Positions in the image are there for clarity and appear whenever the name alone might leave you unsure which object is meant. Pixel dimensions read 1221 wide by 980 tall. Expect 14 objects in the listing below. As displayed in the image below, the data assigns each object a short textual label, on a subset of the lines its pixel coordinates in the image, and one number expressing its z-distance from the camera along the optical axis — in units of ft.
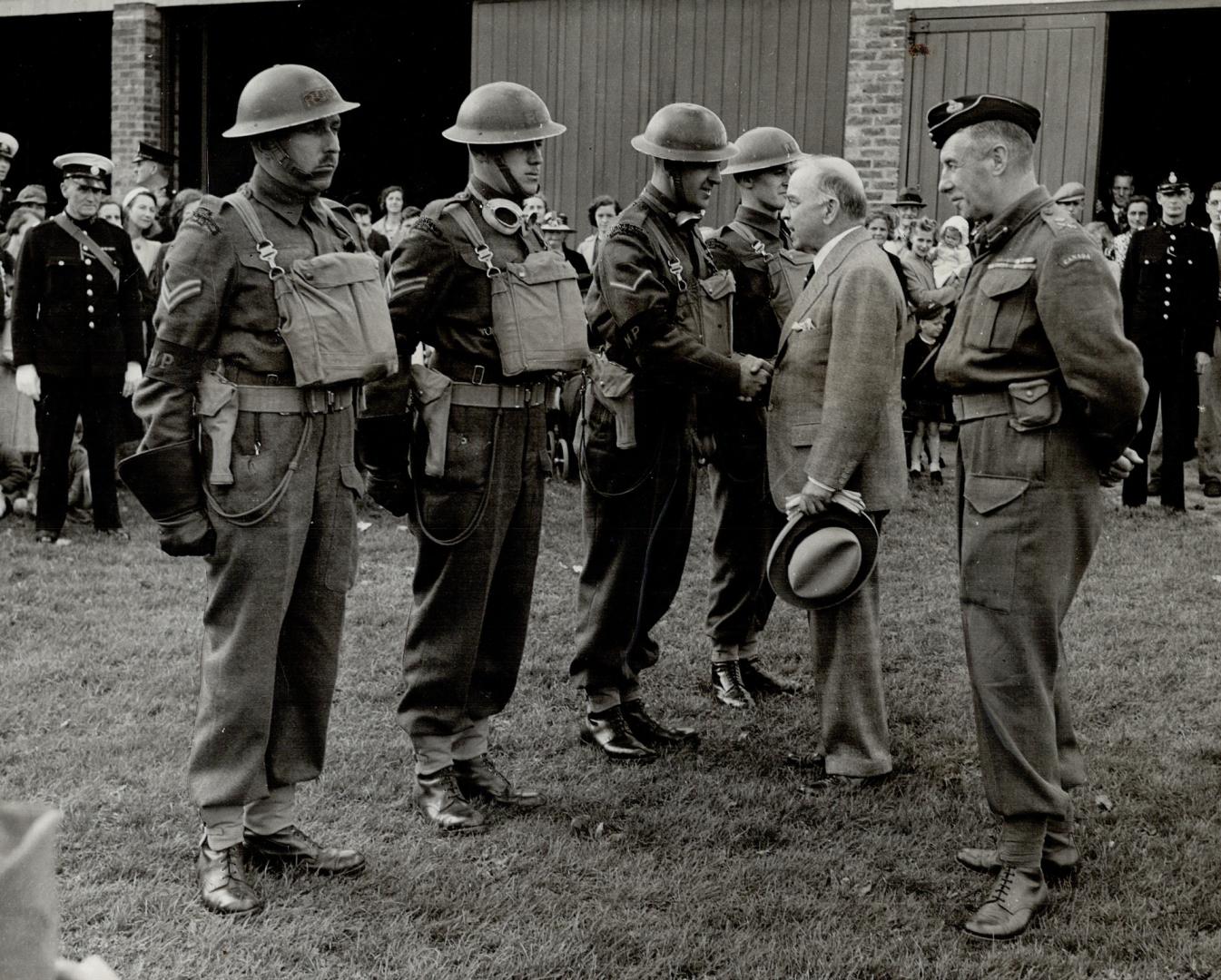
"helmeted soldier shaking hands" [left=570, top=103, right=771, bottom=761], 16.90
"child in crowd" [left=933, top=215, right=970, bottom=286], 38.06
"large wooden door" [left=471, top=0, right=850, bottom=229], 42.32
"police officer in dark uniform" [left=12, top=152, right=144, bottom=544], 28.55
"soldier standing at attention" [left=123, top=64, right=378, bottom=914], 12.54
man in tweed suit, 15.30
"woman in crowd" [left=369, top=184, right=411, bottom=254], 46.16
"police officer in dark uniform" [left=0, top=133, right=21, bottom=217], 31.01
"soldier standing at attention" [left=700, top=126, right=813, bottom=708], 19.26
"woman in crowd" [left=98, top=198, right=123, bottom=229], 32.58
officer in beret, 12.39
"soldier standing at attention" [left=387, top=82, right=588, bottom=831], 14.84
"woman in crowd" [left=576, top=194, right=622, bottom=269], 39.33
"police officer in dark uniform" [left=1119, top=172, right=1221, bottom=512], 33.65
